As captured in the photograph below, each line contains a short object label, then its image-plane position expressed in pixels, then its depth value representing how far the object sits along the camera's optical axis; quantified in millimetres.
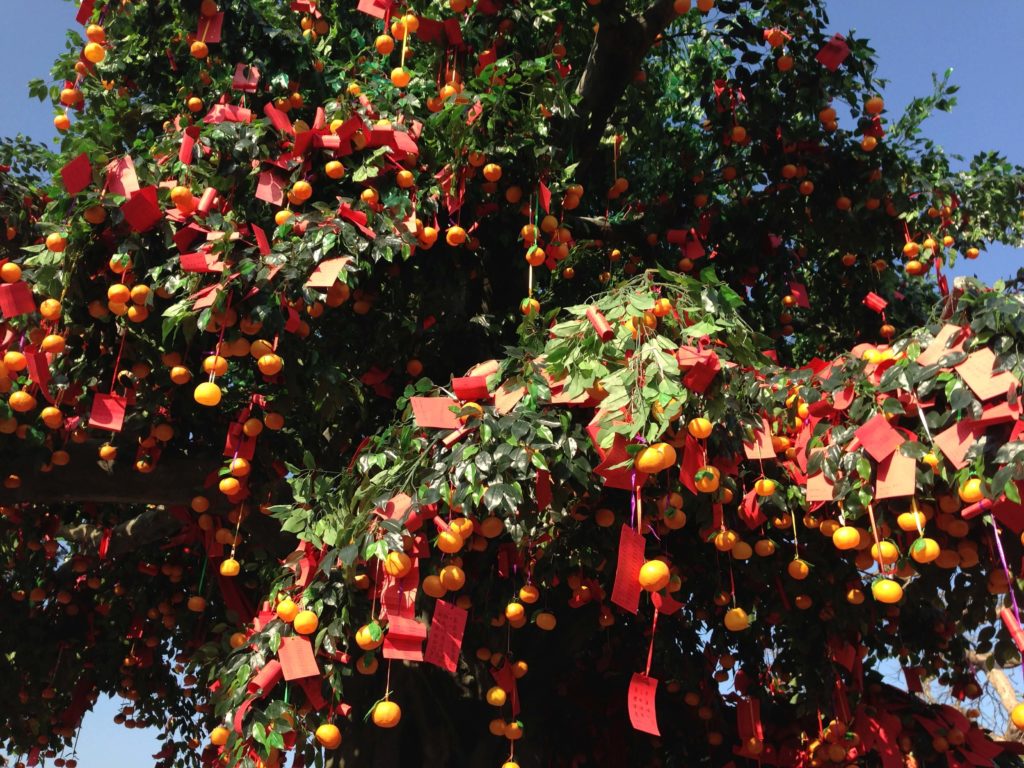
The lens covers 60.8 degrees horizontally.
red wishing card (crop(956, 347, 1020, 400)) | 2248
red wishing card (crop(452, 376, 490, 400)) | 2869
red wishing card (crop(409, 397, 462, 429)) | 2766
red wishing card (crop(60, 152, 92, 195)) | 2943
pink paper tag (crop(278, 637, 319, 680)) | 2730
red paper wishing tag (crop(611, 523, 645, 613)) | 2443
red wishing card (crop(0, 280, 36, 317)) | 2967
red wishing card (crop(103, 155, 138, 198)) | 3084
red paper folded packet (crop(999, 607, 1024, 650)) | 2136
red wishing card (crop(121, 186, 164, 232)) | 3049
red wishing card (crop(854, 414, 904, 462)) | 2428
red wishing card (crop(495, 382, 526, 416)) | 2758
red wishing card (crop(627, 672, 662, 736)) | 2461
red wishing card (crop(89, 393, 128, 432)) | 2996
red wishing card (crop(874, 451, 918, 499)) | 2359
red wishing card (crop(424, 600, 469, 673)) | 2746
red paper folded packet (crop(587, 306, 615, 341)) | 2562
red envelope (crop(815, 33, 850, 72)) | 4328
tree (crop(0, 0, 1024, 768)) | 2598
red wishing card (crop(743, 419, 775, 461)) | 2678
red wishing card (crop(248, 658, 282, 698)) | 2818
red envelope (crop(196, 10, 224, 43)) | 3686
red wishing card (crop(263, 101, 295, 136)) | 3445
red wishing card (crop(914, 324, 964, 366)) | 2486
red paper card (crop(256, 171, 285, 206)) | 3334
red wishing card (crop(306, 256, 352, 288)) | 2973
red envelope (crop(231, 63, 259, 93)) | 3744
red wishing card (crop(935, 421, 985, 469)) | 2316
